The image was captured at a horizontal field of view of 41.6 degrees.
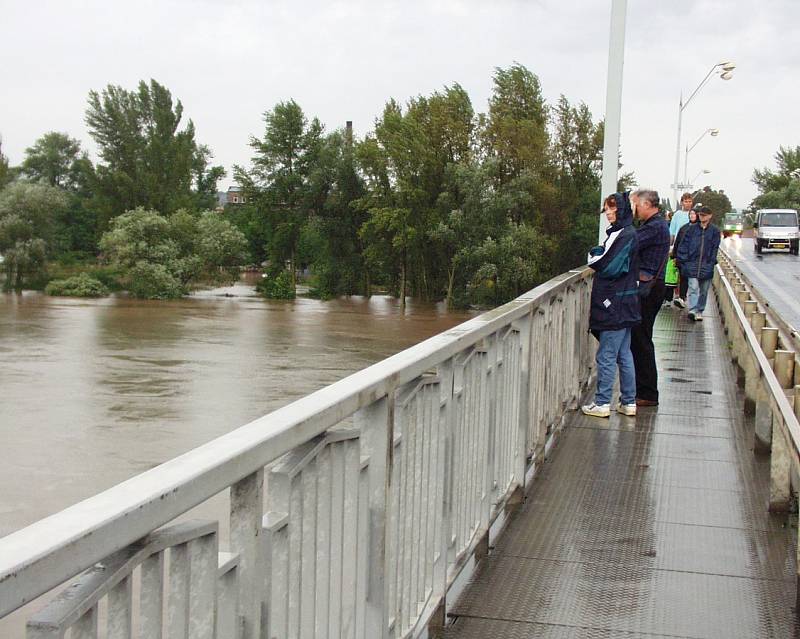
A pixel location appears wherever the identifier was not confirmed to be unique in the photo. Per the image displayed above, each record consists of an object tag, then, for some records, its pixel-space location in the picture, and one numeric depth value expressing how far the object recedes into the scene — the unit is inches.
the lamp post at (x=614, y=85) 420.8
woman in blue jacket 295.0
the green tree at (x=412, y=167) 3061.0
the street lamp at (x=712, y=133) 2630.2
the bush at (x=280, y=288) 3757.4
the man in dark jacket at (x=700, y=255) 629.3
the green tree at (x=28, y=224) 3464.6
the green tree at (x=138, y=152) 4045.3
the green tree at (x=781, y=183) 4173.2
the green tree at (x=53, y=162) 5211.6
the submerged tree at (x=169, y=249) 3476.9
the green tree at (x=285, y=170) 3518.7
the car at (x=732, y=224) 2908.5
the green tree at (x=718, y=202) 4466.0
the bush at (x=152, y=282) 3476.9
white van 2119.8
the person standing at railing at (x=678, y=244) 639.3
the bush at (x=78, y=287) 3644.2
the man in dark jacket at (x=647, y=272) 312.8
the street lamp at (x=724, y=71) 1589.6
